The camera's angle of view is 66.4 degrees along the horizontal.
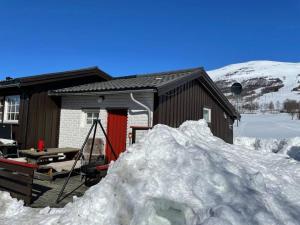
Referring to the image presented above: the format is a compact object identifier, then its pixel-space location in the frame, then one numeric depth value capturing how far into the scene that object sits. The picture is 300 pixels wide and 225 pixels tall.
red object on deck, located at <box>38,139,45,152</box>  8.05
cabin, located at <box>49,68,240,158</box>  7.40
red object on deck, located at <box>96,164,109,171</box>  5.40
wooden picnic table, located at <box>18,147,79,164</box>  7.01
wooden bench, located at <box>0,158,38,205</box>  4.72
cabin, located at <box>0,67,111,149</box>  8.66
